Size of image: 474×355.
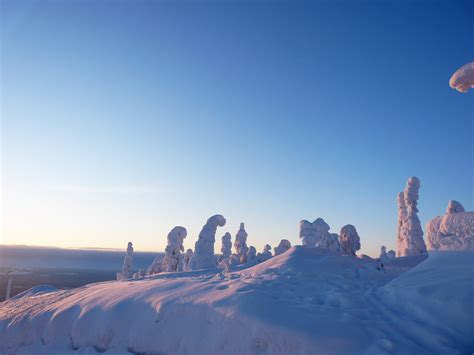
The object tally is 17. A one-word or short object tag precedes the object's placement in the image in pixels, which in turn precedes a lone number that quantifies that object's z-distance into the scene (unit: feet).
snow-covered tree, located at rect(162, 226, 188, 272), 111.24
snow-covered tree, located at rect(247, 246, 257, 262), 109.73
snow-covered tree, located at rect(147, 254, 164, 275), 116.47
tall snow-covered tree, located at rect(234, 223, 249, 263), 134.92
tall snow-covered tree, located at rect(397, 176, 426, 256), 89.71
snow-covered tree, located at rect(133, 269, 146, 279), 126.78
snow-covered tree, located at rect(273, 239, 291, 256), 114.42
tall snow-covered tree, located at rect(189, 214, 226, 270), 96.89
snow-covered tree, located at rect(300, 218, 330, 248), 91.81
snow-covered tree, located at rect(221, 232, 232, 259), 152.35
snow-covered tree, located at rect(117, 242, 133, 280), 151.74
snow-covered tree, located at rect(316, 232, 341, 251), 74.13
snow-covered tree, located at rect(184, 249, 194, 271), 155.94
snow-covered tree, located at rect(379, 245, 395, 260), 166.38
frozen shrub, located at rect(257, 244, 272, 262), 150.36
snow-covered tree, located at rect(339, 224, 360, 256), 59.26
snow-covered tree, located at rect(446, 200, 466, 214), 84.26
